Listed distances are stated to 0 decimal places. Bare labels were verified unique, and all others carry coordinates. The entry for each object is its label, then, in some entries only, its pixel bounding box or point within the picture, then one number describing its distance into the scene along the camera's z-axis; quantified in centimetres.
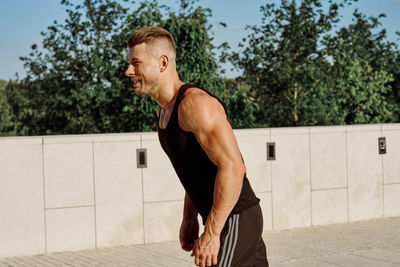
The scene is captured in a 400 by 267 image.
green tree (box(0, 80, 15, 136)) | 1572
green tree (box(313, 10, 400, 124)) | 1477
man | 279
